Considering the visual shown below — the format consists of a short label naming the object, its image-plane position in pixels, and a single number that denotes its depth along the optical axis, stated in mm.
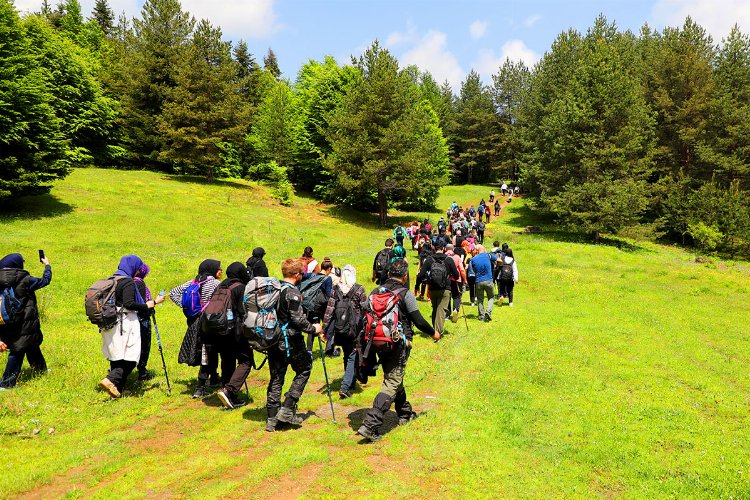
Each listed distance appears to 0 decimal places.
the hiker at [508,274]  15156
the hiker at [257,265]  9314
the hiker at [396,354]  6246
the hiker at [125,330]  7340
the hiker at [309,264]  10117
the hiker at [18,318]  7383
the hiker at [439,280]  11055
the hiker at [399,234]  24375
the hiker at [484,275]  13539
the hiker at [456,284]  12844
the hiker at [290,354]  6305
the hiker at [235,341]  7160
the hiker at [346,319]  7277
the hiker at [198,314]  7727
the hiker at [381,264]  12211
